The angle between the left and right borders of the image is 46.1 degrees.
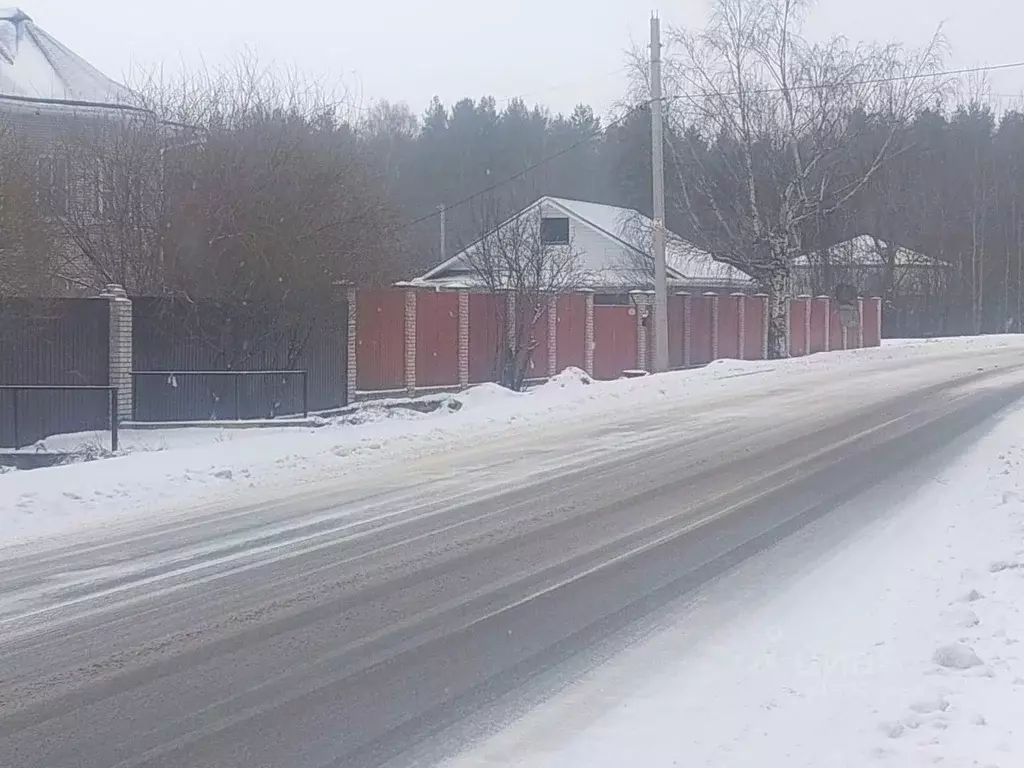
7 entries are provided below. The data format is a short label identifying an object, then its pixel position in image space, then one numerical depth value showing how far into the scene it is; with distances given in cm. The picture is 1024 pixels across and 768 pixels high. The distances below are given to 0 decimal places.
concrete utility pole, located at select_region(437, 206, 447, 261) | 6514
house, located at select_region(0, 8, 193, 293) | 2269
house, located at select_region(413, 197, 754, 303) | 4691
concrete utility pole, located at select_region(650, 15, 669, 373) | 2809
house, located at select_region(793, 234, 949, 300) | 5509
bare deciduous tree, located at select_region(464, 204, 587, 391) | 2802
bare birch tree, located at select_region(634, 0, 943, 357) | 3825
